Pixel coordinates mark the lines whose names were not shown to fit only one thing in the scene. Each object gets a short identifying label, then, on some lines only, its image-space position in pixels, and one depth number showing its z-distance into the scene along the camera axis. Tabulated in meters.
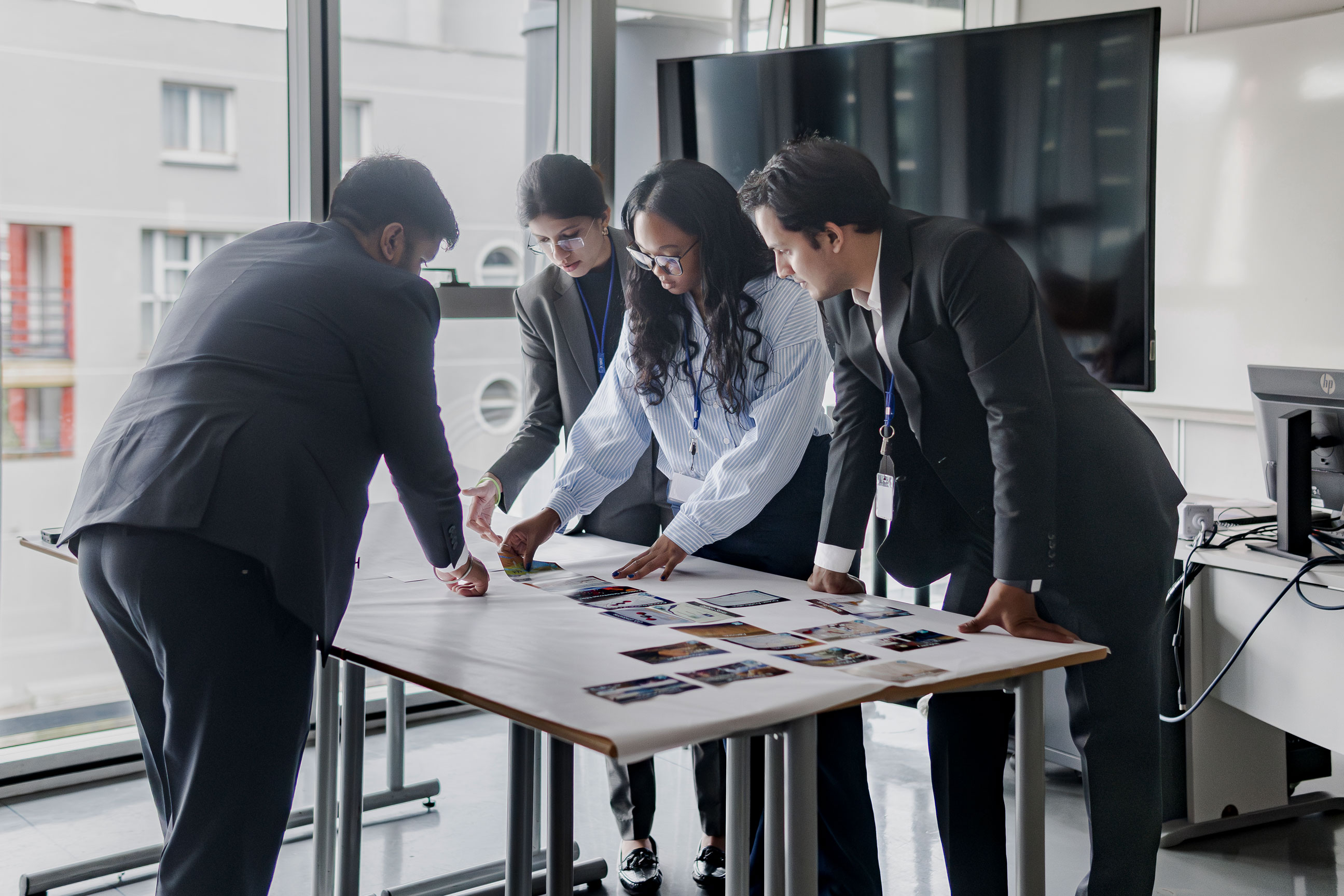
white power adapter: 2.72
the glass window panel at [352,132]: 3.34
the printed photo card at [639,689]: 1.41
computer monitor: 2.42
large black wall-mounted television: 2.98
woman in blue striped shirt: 1.97
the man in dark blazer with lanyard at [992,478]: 1.68
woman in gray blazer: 2.48
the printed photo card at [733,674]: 1.48
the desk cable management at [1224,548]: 2.40
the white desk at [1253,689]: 2.41
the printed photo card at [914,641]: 1.64
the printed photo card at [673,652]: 1.59
